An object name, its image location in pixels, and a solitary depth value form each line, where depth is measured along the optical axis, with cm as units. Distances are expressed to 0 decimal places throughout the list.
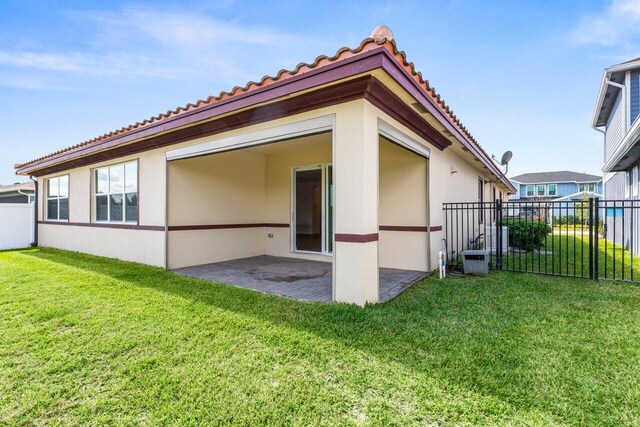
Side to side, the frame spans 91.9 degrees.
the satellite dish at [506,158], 1303
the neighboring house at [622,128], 887
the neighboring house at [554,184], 3300
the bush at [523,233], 965
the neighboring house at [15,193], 1691
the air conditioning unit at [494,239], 933
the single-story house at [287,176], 414
